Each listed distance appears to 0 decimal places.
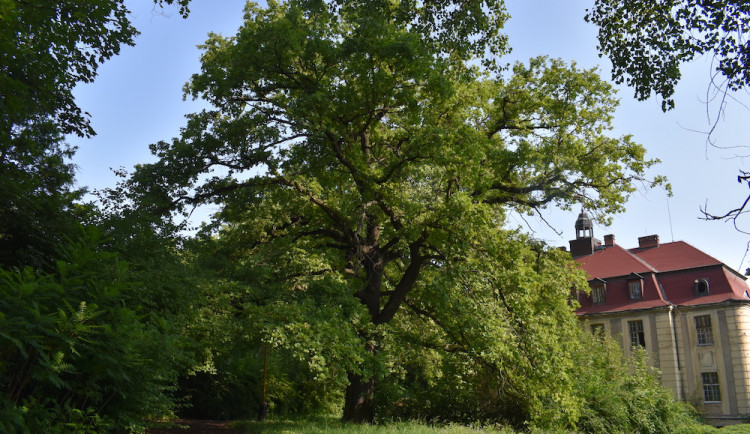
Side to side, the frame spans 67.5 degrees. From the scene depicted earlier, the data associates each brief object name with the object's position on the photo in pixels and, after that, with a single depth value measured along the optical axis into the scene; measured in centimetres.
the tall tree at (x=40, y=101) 904
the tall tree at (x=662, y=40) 620
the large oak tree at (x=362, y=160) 1370
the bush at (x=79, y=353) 589
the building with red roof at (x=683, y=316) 3400
